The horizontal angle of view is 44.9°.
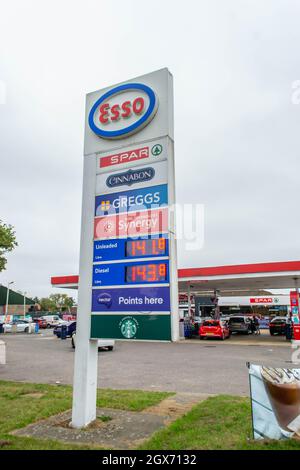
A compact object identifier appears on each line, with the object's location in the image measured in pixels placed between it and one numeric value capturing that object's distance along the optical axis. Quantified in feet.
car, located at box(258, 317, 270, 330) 148.22
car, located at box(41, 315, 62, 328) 155.12
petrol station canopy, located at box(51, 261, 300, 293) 75.00
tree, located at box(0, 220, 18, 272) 67.12
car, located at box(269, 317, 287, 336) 98.99
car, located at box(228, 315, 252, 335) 98.02
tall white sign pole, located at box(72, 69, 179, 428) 19.86
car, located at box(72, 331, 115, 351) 63.01
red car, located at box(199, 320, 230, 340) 82.89
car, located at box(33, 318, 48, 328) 152.11
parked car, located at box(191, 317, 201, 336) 94.09
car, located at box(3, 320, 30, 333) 123.95
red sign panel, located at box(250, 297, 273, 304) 143.64
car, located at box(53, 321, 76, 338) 91.81
